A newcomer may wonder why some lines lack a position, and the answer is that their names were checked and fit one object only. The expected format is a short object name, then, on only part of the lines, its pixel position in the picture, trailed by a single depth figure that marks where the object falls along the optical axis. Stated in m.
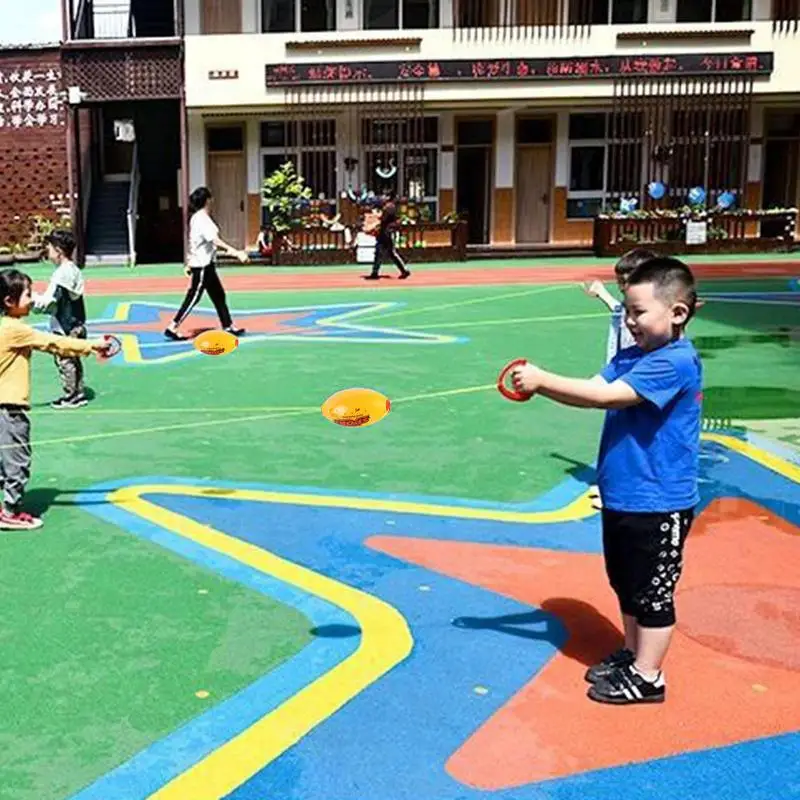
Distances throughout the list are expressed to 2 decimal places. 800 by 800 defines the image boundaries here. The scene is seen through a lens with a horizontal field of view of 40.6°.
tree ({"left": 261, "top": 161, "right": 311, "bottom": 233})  25.33
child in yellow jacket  5.59
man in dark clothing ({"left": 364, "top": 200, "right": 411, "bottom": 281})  20.52
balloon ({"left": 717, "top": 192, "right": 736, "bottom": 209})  26.34
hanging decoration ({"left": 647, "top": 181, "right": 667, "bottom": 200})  26.19
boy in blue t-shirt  3.41
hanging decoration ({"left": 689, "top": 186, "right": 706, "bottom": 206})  26.17
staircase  26.77
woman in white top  12.28
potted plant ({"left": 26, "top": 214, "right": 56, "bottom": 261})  27.52
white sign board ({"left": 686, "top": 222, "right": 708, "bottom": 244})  25.88
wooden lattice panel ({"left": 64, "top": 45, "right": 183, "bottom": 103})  25.34
